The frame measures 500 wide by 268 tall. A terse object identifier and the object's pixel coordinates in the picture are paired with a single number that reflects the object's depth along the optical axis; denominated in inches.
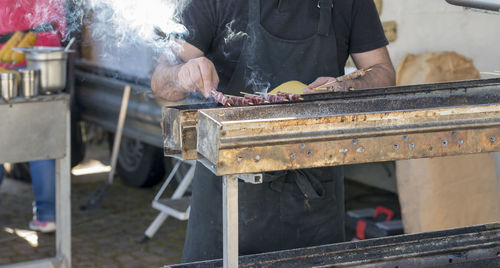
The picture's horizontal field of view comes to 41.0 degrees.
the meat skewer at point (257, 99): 78.1
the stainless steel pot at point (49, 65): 156.9
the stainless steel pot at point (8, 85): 149.7
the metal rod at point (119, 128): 213.5
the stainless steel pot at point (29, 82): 153.3
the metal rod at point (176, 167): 200.8
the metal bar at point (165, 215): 189.8
